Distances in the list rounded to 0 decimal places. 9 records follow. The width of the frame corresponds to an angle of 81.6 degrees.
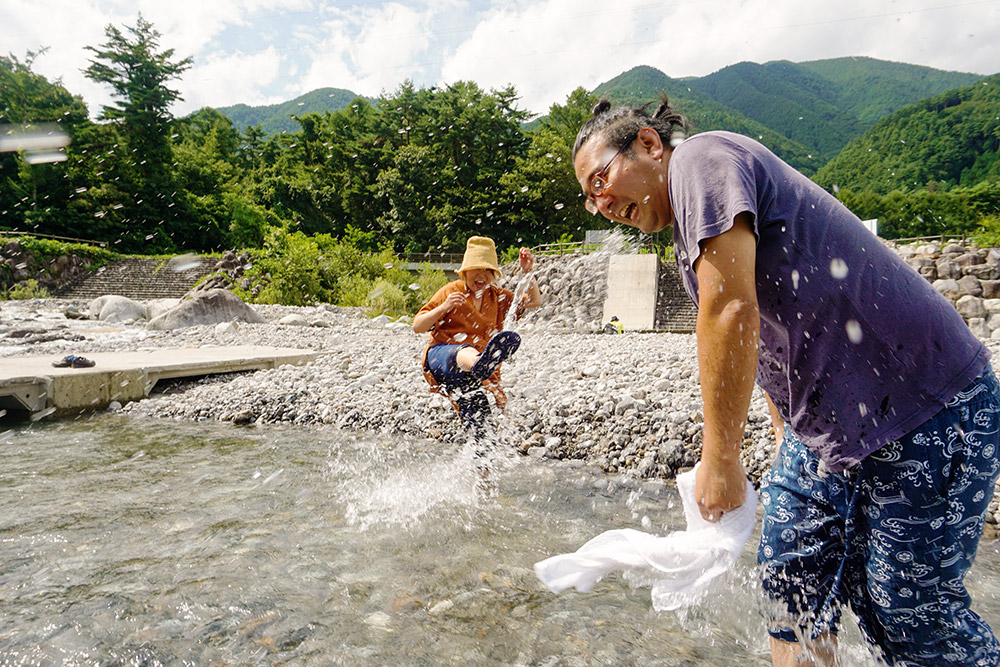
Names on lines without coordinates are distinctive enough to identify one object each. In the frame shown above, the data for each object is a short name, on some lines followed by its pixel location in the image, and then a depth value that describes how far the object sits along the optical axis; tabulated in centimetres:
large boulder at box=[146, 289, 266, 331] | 1326
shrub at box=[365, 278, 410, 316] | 1662
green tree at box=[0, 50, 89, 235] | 3192
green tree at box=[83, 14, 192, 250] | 3466
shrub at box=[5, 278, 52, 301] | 2109
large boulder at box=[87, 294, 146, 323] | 1545
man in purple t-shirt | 125
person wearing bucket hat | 372
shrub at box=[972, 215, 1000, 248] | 1312
